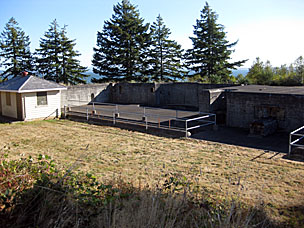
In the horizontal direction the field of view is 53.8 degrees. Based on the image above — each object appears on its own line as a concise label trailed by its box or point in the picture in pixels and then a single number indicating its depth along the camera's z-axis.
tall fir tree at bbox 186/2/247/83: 35.78
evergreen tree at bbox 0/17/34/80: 36.84
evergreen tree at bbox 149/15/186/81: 36.47
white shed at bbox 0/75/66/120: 18.52
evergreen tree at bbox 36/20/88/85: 37.03
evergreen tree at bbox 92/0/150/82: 36.66
